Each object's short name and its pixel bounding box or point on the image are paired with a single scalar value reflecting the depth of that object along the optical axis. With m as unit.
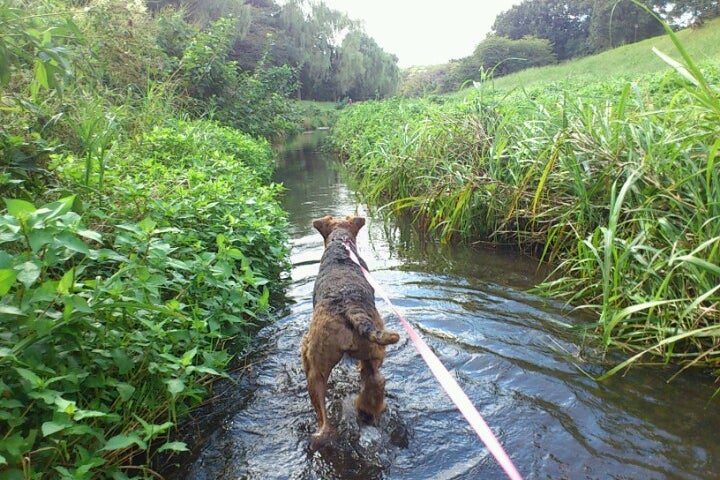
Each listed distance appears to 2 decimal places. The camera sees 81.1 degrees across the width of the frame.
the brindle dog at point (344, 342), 2.26
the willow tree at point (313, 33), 35.81
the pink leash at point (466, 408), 1.24
